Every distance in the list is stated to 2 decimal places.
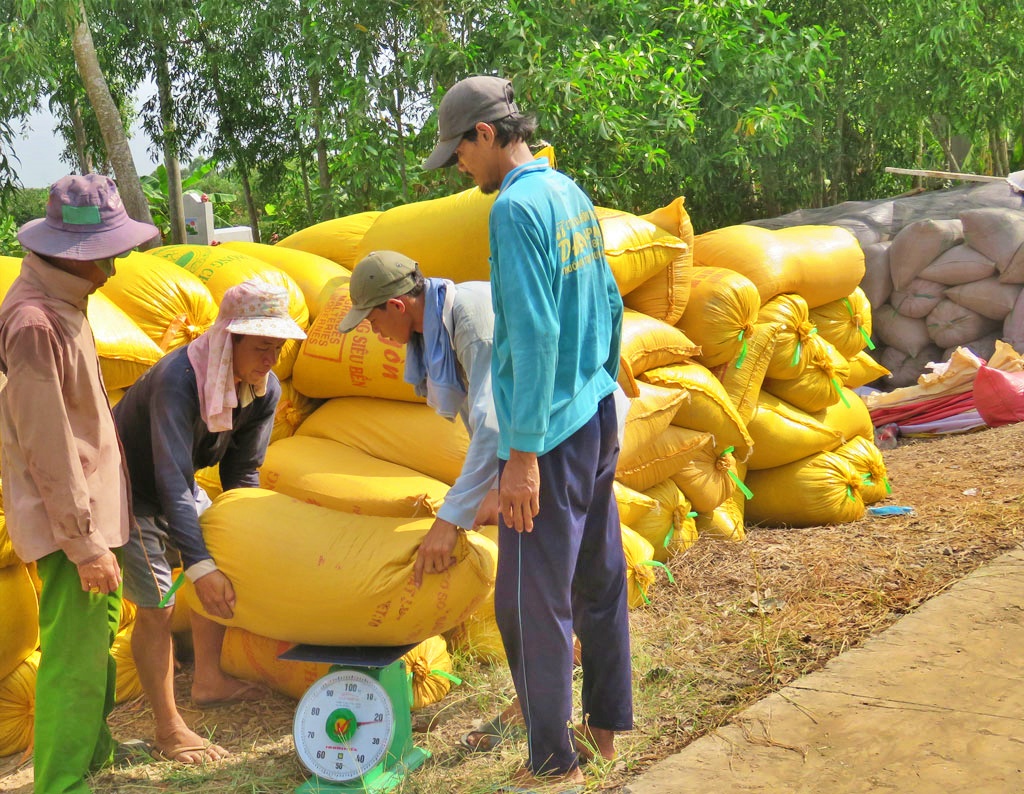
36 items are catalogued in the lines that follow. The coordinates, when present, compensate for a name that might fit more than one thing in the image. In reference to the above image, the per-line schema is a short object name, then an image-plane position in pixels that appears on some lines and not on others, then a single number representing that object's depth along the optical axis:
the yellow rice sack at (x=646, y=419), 3.70
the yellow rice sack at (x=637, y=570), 3.42
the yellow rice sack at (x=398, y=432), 3.27
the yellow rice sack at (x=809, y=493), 4.60
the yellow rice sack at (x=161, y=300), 3.30
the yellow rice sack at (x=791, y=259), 4.59
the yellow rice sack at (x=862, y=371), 5.48
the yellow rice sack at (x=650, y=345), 3.80
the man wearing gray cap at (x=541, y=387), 2.15
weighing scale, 2.46
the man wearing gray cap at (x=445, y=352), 2.42
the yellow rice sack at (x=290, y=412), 3.58
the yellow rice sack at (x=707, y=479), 4.09
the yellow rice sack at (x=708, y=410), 4.02
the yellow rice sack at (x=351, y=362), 3.41
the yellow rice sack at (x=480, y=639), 3.13
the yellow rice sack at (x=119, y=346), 2.98
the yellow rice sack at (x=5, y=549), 2.67
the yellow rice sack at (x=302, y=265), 3.79
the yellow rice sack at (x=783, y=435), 4.51
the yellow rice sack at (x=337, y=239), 4.16
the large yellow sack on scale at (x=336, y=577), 2.56
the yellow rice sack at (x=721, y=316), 4.28
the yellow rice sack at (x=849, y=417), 4.85
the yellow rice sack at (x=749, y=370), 4.37
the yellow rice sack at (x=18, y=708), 2.76
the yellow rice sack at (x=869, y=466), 4.82
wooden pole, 8.09
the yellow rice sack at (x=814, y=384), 4.66
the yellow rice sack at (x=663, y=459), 3.81
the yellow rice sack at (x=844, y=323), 4.98
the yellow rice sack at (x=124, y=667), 3.01
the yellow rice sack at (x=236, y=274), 3.58
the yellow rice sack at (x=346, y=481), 3.06
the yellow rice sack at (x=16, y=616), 2.69
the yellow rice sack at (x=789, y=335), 4.51
